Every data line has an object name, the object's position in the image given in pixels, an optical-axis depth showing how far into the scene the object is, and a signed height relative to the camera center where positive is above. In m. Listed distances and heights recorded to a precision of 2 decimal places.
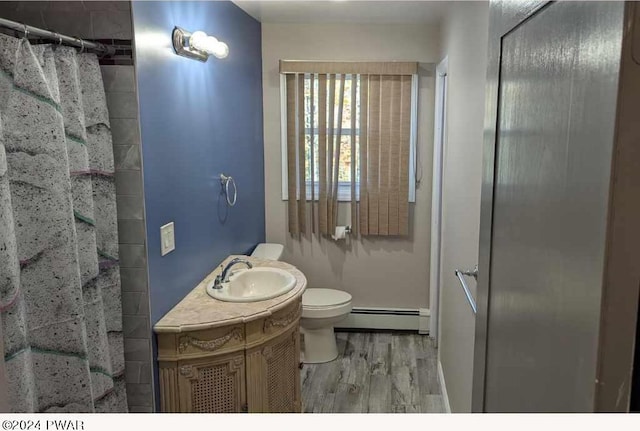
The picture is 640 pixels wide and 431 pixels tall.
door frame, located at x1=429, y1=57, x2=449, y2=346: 3.47 -0.30
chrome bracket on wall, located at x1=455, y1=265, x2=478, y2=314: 2.03 -0.55
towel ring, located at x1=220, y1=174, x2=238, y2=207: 2.96 -0.19
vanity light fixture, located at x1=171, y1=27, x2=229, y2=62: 2.29 +0.49
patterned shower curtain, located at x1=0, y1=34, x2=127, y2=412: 1.53 -0.25
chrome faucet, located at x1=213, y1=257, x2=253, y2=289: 2.51 -0.59
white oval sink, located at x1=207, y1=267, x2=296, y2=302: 2.62 -0.65
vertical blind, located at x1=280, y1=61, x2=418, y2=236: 3.73 +0.09
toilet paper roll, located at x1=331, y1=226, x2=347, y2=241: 3.92 -0.58
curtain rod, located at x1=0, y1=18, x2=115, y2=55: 1.52 +0.37
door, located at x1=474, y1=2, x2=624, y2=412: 0.68 -0.07
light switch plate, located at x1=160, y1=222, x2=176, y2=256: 2.17 -0.36
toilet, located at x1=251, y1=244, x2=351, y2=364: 3.46 -1.07
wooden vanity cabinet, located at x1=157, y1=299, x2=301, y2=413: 2.13 -0.89
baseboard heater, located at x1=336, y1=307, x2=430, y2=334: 4.08 -1.27
